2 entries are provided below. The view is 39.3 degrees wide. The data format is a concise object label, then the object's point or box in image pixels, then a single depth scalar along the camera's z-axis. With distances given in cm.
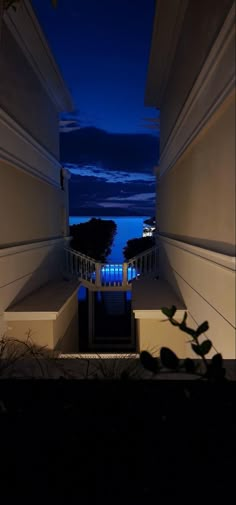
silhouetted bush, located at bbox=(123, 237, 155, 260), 1744
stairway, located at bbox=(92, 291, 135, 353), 988
